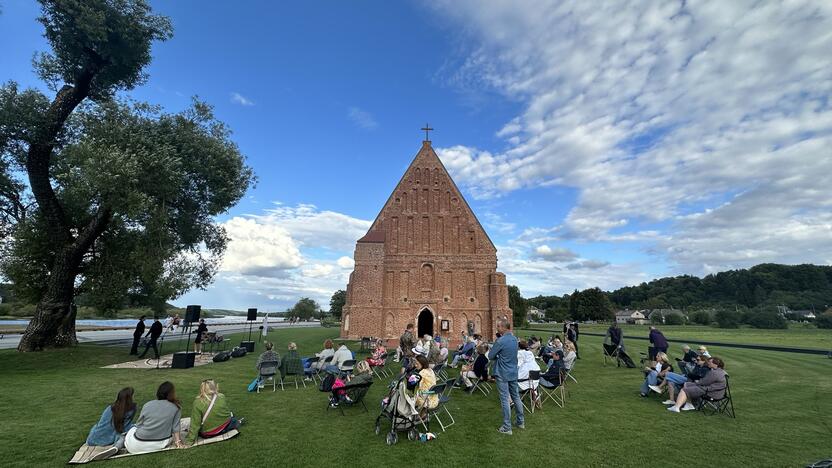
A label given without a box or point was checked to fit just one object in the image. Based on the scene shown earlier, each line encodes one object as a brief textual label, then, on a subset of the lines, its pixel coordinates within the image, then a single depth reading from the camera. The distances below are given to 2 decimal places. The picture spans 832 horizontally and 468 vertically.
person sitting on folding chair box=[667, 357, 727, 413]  8.21
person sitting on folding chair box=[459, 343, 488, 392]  10.73
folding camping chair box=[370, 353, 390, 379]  12.89
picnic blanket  5.33
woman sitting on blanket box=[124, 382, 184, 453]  5.76
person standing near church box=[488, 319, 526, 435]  7.14
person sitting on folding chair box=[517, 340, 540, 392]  9.03
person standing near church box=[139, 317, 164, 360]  15.30
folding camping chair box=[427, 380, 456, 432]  7.05
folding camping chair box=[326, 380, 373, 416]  8.48
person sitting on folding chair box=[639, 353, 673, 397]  9.65
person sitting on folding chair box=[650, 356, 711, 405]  8.97
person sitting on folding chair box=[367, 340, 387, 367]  12.57
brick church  27.89
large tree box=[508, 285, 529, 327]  57.96
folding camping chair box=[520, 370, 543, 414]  8.47
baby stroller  6.44
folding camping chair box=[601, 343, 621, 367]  15.08
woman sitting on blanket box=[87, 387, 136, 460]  5.73
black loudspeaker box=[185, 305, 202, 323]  15.05
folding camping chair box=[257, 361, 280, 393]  10.04
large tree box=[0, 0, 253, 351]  14.09
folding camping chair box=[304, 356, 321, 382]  11.79
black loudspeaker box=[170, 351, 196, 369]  13.92
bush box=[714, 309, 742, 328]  63.19
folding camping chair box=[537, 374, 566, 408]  9.04
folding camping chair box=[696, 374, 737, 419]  8.21
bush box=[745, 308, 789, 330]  58.38
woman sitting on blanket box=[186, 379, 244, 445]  6.17
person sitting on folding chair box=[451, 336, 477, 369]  13.52
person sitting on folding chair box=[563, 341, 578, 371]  10.98
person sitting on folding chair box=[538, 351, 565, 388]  9.18
